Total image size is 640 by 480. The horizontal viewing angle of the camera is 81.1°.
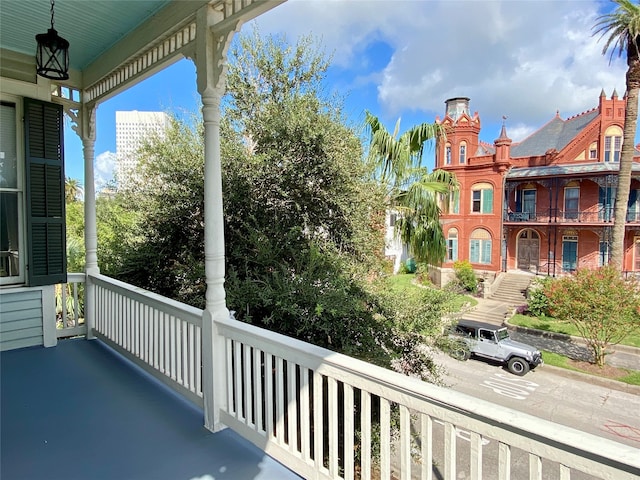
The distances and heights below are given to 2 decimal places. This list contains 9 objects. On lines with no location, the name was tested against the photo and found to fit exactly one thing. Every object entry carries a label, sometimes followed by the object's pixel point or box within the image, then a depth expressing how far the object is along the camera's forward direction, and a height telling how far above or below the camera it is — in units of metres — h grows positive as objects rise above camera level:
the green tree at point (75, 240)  5.99 -0.23
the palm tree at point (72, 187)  21.13 +2.42
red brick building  16.44 +1.64
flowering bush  9.32 -1.93
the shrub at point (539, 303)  13.65 -2.72
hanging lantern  2.42 +1.14
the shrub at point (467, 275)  17.31 -2.19
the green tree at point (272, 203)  4.16 +0.32
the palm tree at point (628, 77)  11.12 +4.74
